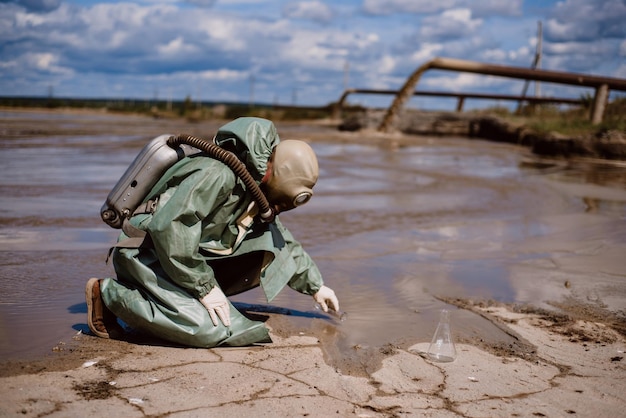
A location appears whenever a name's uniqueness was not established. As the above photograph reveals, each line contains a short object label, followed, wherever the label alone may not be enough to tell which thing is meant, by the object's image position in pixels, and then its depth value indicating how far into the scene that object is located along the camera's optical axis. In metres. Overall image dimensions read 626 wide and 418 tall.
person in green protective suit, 3.25
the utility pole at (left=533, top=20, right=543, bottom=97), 24.62
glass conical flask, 3.46
